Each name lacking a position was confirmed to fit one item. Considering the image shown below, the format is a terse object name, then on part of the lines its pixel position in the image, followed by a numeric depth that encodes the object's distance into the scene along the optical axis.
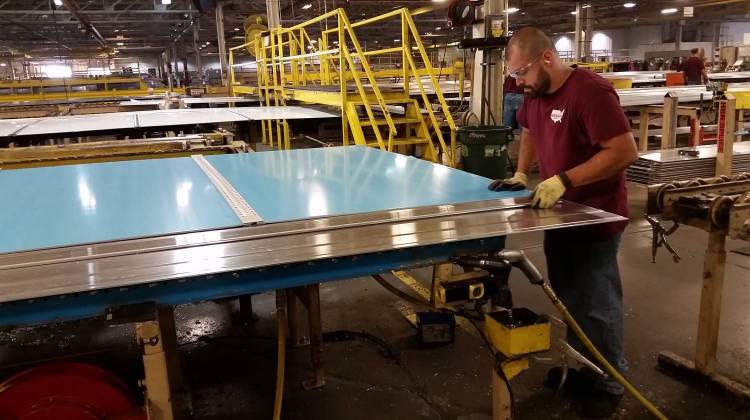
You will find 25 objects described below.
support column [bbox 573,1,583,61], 18.97
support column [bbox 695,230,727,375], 2.66
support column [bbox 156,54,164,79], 35.47
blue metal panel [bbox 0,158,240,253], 1.95
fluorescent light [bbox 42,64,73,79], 30.97
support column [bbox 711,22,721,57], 29.81
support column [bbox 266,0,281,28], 11.31
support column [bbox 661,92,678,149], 6.07
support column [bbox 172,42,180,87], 27.13
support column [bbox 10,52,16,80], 23.27
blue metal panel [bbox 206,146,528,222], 2.26
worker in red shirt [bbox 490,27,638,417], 2.25
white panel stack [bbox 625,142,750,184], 4.53
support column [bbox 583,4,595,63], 19.75
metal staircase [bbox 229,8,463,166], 6.09
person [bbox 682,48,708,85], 12.77
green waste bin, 6.28
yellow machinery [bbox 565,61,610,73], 15.32
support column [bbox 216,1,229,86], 16.00
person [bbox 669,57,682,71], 16.20
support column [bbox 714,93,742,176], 4.88
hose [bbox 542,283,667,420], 1.92
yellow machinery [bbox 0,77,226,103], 14.78
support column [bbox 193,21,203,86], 19.61
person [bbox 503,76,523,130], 8.18
